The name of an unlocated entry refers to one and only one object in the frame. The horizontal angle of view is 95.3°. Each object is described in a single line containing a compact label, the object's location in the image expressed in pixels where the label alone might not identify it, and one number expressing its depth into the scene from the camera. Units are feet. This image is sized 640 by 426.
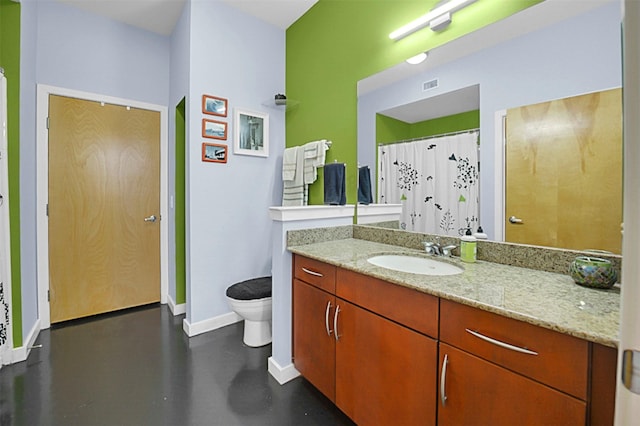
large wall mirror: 3.57
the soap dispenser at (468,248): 4.61
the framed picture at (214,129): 7.99
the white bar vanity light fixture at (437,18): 4.86
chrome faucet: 4.92
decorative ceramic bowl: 3.23
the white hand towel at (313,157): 7.82
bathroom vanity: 2.43
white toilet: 7.13
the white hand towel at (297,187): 8.57
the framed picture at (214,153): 8.02
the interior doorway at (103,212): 8.11
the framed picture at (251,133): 8.62
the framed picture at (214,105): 7.99
